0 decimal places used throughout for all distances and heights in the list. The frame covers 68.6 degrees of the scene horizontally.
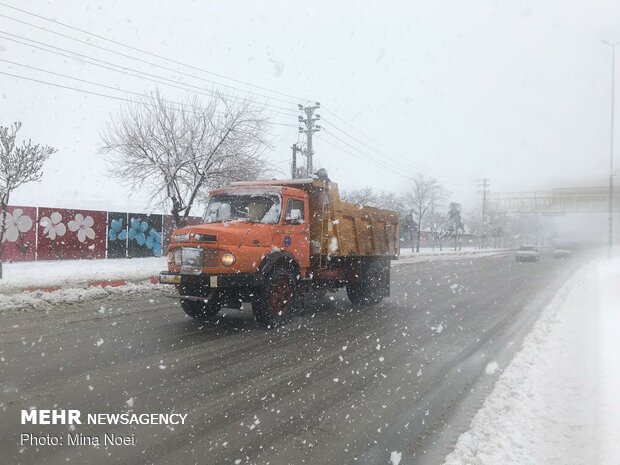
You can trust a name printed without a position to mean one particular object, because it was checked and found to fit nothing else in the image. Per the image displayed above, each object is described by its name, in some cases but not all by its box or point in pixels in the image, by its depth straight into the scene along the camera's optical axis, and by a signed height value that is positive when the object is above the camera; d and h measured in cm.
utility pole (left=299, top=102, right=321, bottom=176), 3195 +819
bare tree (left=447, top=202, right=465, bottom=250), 6900 +291
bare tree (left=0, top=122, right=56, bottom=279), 1505 +231
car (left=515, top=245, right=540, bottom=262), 3578 -138
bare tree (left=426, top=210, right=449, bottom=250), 6166 +168
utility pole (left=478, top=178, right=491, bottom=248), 7161 +368
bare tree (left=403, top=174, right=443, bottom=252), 5517 +506
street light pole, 2713 +557
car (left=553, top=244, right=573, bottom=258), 4434 -140
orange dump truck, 750 -26
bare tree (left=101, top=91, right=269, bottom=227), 2162 +419
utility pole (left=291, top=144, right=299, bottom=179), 2874 +533
